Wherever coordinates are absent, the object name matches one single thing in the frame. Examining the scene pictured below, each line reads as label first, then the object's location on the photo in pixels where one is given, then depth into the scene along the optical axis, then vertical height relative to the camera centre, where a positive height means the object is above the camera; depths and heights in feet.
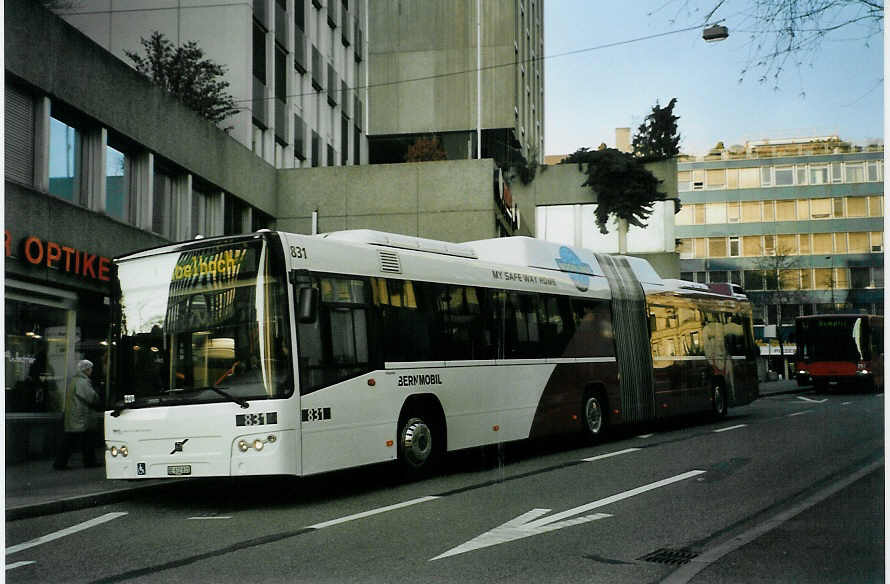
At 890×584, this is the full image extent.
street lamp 32.33 +10.04
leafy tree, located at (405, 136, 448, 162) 88.38 +17.26
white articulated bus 33.45 -0.44
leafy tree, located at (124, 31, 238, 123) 63.57 +18.34
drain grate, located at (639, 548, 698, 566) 23.00 -5.25
